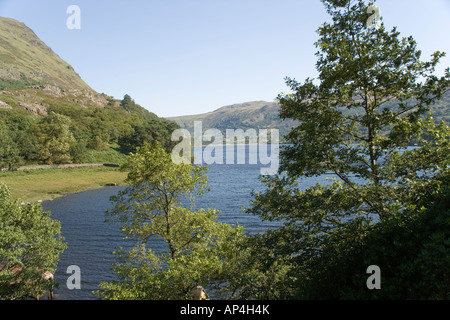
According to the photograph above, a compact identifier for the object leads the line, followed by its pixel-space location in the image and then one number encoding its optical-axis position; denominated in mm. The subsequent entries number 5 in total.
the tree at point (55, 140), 106062
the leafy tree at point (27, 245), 21781
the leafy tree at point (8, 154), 91188
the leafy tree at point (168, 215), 21609
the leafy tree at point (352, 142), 12258
